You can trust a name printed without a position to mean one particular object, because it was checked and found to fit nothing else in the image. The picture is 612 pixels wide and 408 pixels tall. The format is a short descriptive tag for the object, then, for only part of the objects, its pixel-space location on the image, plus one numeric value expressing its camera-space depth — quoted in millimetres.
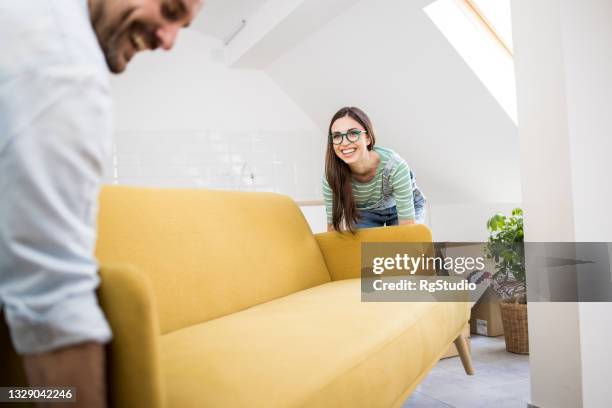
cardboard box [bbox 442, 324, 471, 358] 2795
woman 2492
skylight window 3406
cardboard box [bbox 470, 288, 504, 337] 3299
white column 1745
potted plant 2875
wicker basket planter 2861
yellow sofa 648
